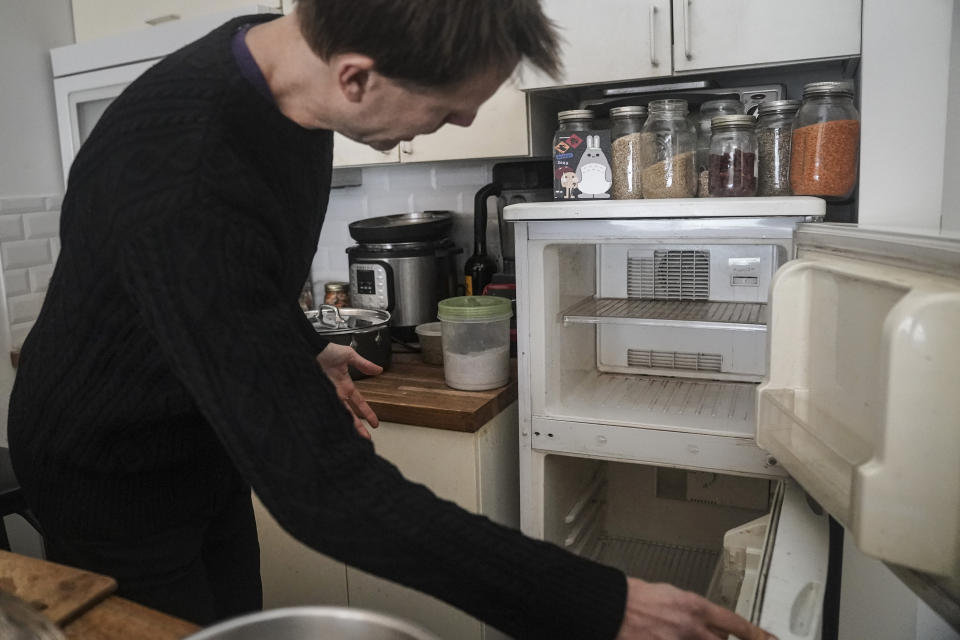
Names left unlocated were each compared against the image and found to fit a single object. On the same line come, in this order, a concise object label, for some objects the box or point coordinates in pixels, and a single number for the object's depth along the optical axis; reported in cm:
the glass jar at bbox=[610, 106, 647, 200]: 153
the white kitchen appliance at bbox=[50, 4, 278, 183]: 206
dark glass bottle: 199
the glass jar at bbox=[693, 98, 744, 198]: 156
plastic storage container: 167
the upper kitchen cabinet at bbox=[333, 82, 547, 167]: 179
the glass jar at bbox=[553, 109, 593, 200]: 156
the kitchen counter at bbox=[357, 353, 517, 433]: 156
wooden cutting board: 77
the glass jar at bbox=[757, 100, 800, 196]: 146
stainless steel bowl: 64
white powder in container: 167
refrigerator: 61
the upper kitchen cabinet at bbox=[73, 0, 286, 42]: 214
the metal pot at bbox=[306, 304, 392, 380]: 177
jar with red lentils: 138
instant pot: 202
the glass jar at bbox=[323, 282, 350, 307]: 230
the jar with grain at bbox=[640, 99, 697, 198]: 150
